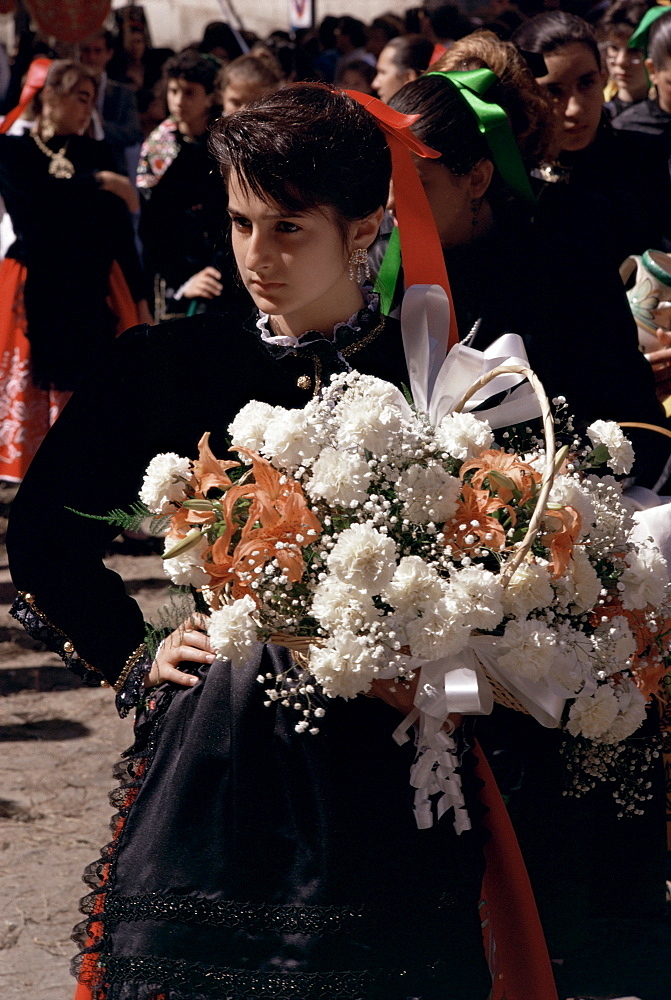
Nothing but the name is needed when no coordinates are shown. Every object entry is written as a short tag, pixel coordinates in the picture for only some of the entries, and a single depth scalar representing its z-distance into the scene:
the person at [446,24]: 8.98
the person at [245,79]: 5.43
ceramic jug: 3.49
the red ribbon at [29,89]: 5.73
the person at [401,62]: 5.84
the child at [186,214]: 5.44
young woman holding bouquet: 1.78
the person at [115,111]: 7.44
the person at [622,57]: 5.96
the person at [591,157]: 3.46
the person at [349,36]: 11.06
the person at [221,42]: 10.35
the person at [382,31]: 10.38
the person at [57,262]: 5.54
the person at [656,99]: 4.30
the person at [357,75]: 8.49
